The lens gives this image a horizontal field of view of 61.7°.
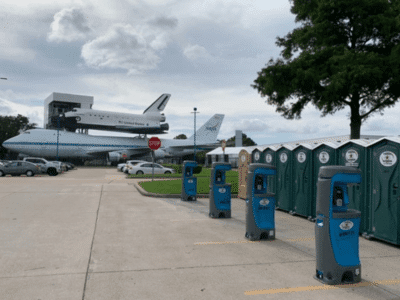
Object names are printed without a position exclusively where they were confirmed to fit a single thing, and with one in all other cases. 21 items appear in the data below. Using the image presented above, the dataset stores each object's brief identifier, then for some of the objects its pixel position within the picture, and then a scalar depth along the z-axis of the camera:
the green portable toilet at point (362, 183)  7.50
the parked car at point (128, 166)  32.57
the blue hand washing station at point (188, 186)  13.26
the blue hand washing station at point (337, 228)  4.57
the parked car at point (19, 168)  27.81
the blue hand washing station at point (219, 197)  9.63
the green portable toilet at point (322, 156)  8.66
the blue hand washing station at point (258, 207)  6.91
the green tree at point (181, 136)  130.65
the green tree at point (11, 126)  69.56
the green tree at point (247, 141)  122.38
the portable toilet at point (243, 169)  13.47
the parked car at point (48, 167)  30.52
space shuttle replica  73.25
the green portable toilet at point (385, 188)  6.63
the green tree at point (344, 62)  18.36
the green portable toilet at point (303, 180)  9.48
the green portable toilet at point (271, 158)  11.41
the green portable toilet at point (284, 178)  10.44
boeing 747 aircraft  52.12
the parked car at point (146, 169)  31.55
